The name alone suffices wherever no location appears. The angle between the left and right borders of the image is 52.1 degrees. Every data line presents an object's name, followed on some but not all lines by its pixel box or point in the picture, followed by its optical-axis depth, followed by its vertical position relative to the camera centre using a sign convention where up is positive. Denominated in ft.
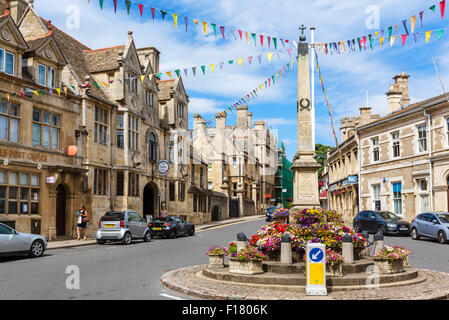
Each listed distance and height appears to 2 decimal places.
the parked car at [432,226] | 70.83 -6.28
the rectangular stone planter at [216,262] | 38.11 -6.03
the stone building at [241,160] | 199.00 +14.37
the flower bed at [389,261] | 33.68 -5.40
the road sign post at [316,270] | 28.55 -5.10
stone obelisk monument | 49.52 +4.18
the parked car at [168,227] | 84.53 -6.89
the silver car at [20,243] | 48.71 -5.72
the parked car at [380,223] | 85.05 -6.78
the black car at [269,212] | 146.22 -7.46
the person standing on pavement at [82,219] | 77.56 -4.82
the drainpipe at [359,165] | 125.18 +6.28
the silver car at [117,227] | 70.74 -5.80
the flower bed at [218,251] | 38.14 -5.18
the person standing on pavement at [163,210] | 108.06 -4.87
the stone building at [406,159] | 92.79 +6.45
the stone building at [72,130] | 70.18 +11.36
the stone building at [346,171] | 128.36 +5.57
